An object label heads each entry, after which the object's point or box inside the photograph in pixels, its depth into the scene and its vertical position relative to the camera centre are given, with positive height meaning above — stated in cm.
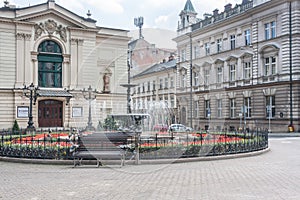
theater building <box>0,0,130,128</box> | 4372 +565
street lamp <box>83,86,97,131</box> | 3433 -103
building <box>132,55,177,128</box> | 6062 +473
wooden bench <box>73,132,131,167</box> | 1436 -147
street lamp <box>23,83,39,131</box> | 3375 -94
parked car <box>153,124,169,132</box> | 3030 -129
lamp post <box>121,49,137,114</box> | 2607 +176
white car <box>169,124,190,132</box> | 2989 -133
